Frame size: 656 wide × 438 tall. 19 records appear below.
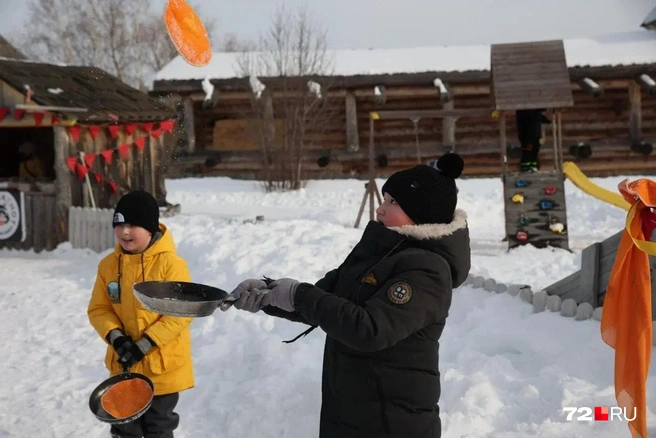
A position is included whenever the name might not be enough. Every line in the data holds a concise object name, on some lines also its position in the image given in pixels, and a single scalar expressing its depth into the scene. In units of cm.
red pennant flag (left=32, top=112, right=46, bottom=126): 1029
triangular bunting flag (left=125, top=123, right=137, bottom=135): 1191
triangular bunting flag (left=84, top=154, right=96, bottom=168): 1090
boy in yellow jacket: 320
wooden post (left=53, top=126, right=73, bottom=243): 1062
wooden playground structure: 959
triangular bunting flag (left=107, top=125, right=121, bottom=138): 1134
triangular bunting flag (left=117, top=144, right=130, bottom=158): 1177
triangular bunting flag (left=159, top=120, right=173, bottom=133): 1296
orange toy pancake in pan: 298
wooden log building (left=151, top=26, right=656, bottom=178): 1820
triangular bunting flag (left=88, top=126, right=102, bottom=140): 1097
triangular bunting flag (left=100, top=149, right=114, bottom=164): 1132
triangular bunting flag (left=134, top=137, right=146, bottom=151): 1234
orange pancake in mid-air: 427
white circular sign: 1080
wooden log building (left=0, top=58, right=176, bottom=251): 1041
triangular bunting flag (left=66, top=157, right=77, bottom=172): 1066
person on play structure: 1006
